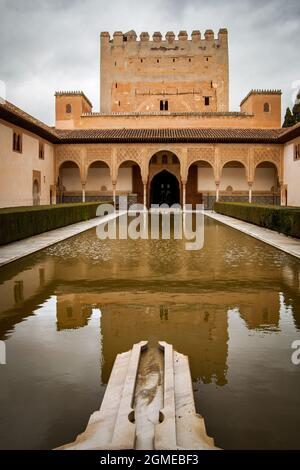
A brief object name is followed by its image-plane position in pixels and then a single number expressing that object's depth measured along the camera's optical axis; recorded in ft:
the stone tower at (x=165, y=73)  133.80
